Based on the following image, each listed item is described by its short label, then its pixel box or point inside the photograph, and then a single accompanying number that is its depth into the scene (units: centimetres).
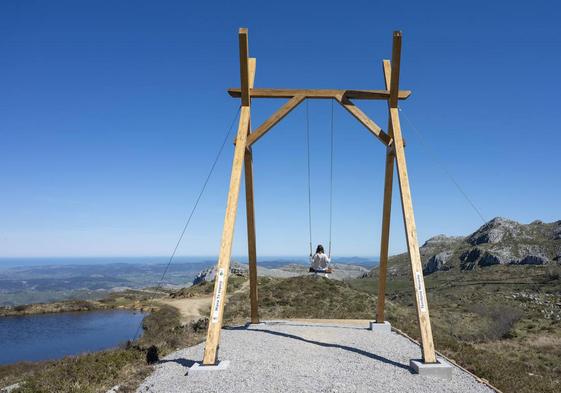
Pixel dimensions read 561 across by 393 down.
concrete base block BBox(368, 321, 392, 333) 1224
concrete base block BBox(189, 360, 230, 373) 761
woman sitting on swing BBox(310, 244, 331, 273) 1358
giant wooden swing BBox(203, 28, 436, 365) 818
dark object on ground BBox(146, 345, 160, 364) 908
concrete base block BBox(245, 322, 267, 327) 1281
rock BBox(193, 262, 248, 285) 4818
